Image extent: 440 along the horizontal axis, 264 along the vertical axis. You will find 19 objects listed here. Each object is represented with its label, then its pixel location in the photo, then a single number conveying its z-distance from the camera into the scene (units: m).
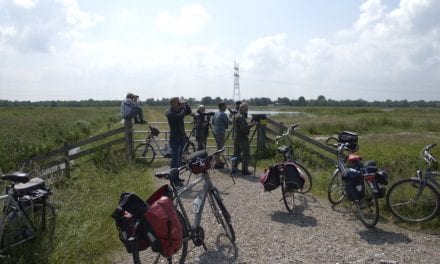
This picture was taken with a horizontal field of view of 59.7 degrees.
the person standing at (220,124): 10.02
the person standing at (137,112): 11.60
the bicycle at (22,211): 4.34
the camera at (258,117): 9.66
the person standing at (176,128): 8.67
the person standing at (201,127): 10.71
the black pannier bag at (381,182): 6.06
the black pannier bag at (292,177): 6.73
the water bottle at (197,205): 4.94
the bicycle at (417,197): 6.07
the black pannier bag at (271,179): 6.91
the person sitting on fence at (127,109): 11.24
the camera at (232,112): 10.23
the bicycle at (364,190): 5.99
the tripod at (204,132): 10.81
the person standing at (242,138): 9.22
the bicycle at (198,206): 4.62
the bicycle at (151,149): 11.45
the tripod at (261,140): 11.30
